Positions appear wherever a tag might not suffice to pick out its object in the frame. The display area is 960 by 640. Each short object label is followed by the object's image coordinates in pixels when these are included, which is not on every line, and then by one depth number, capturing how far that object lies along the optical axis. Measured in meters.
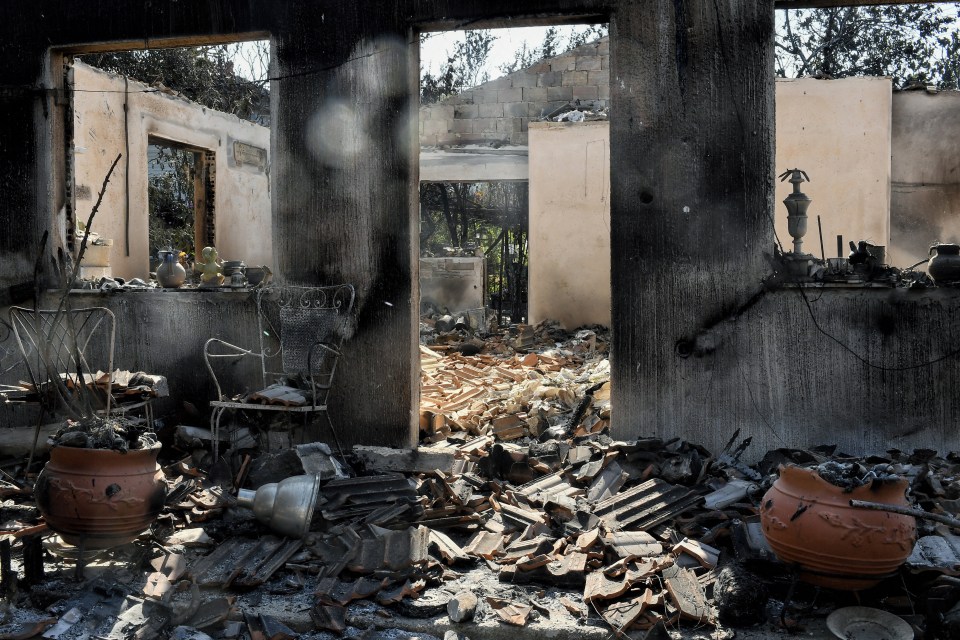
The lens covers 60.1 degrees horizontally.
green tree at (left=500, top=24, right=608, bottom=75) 20.05
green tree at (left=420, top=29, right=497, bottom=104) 18.81
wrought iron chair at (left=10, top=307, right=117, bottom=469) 4.74
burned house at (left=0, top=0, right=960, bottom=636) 5.27
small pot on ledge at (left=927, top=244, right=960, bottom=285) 5.20
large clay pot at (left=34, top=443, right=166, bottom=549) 3.88
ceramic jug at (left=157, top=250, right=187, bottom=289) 6.32
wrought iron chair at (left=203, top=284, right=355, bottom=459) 5.54
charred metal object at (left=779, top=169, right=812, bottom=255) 5.79
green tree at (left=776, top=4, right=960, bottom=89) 16.08
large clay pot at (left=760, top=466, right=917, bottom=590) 3.39
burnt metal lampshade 4.33
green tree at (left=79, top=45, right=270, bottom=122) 14.29
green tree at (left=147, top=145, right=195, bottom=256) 14.18
